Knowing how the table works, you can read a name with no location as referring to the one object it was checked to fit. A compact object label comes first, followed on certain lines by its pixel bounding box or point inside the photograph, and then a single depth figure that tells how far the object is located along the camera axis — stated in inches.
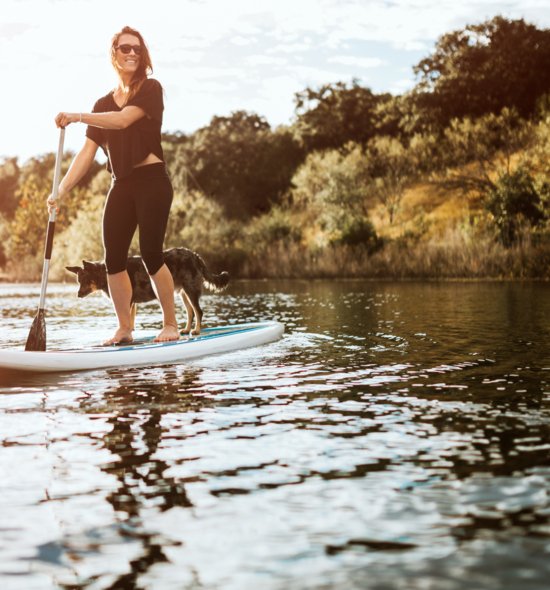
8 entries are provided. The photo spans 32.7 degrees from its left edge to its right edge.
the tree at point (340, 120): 2267.5
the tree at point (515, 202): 1282.0
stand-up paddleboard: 281.1
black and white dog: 379.2
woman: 317.7
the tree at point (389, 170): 1967.3
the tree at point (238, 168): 2277.3
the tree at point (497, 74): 2076.8
